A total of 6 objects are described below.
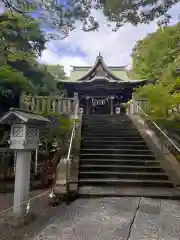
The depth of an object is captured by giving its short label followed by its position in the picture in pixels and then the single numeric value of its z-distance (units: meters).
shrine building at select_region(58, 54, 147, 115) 15.90
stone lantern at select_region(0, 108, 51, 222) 3.53
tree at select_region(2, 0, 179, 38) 5.11
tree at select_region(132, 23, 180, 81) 9.42
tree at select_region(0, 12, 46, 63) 8.32
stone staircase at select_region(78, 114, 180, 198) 4.75
